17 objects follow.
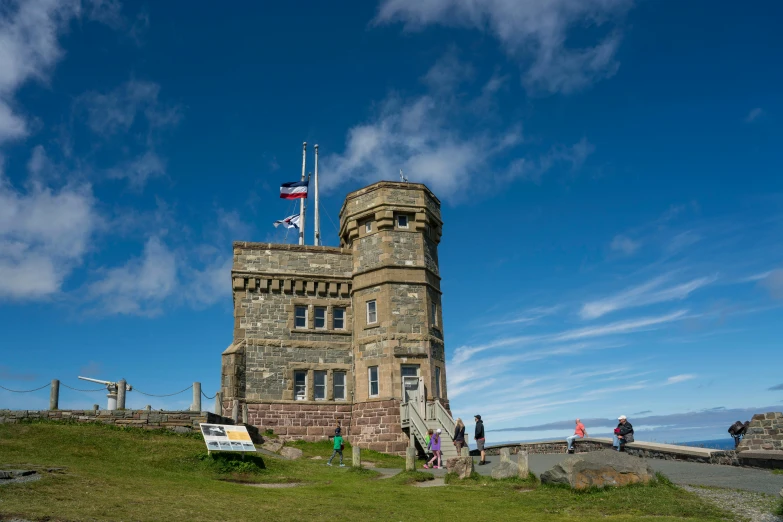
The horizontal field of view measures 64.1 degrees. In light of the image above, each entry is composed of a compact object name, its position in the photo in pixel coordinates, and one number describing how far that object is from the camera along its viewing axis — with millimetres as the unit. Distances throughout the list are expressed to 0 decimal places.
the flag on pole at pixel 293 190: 38031
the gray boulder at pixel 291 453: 25109
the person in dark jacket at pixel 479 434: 24750
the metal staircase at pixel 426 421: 25689
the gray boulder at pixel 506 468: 16984
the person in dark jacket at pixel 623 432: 21484
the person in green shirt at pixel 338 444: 22672
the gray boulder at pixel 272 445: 26469
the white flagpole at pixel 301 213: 37219
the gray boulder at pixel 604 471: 13969
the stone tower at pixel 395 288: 30578
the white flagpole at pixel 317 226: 38469
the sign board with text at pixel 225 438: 19422
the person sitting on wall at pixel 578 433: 23891
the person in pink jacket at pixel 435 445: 22547
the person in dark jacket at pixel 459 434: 22547
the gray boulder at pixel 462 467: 17828
